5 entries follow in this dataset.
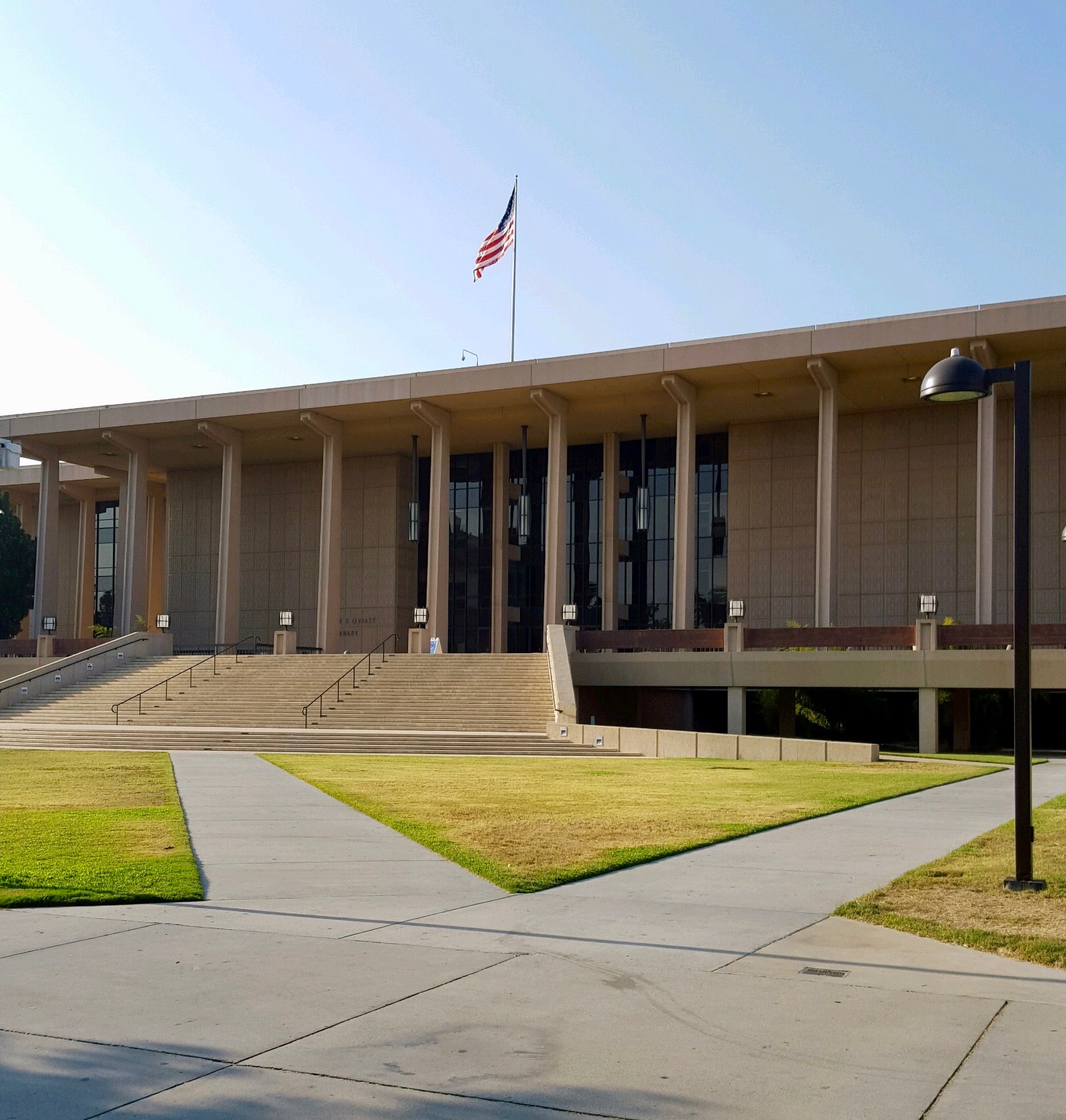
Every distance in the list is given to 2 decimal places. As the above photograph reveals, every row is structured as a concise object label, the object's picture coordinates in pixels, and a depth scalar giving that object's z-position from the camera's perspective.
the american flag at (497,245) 50.66
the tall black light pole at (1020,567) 9.80
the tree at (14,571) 68.19
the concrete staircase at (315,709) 34.28
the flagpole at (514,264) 54.12
